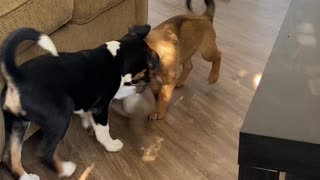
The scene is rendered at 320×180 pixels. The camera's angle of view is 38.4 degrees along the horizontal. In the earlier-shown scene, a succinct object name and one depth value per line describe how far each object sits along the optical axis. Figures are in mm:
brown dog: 1650
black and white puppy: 1243
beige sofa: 1353
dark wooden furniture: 799
